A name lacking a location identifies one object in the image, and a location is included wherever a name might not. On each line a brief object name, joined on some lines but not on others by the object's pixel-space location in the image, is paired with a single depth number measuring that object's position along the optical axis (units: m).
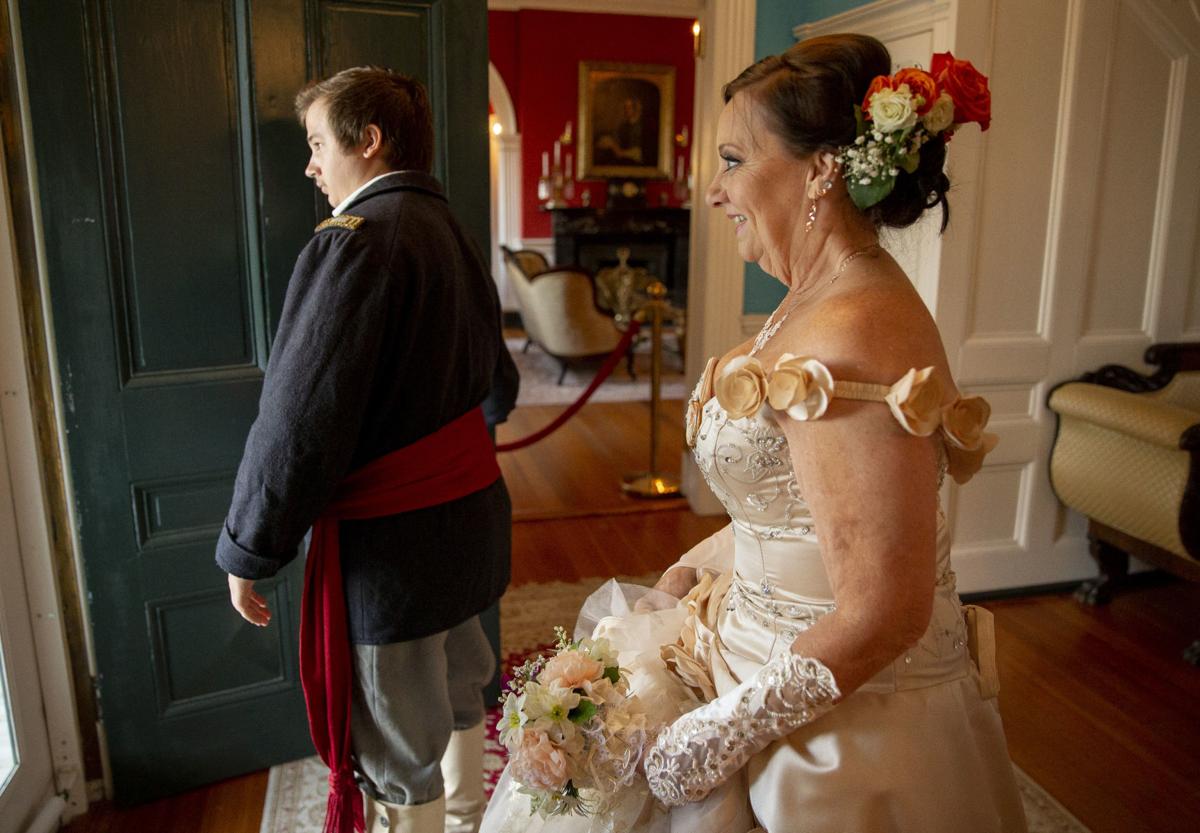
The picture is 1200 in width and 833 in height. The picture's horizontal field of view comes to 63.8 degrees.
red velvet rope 4.11
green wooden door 2.00
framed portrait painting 9.91
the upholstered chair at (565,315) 7.19
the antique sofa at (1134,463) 3.12
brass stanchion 4.78
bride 1.07
